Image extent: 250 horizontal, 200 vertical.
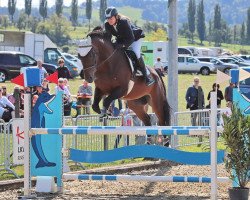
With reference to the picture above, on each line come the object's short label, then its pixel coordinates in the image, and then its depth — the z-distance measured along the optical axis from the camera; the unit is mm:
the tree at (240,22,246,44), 171625
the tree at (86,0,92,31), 181338
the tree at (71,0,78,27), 168112
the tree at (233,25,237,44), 179375
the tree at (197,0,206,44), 176075
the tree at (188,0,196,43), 185912
